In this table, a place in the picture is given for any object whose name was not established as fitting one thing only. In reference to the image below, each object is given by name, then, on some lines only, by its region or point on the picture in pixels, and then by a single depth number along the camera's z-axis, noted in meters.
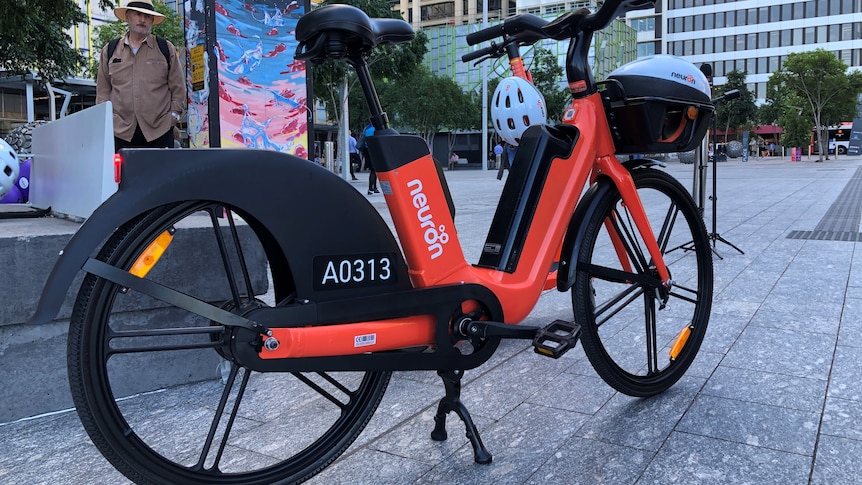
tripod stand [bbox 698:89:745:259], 6.91
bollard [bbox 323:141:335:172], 23.70
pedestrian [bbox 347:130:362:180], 23.19
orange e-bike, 1.73
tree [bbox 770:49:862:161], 45.47
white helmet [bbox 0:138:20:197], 4.08
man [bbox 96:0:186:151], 4.56
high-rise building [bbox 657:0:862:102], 77.12
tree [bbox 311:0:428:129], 20.08
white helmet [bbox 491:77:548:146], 5.00
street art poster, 6.23
